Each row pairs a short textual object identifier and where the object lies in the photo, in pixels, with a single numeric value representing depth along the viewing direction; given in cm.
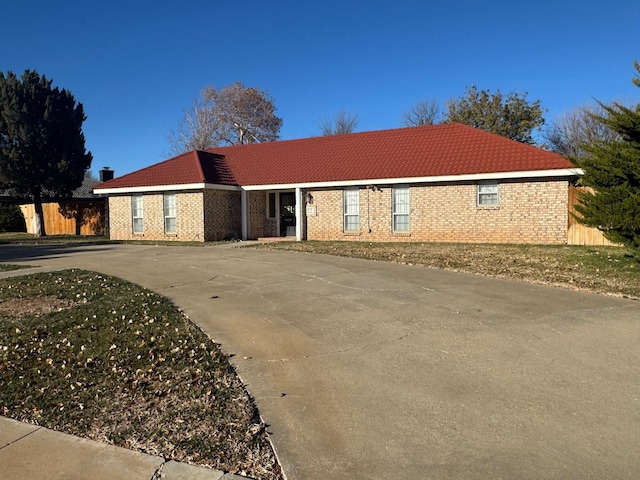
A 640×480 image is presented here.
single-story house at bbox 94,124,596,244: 1747
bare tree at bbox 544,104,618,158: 3572
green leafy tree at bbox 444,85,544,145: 3481
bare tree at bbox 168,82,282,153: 4672
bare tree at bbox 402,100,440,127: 4306
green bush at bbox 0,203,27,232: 3497
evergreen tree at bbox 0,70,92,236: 2802
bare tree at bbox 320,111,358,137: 4760
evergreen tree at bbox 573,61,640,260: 1006
